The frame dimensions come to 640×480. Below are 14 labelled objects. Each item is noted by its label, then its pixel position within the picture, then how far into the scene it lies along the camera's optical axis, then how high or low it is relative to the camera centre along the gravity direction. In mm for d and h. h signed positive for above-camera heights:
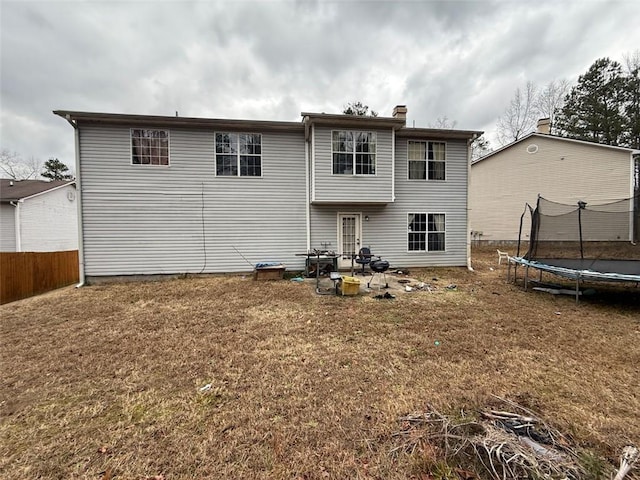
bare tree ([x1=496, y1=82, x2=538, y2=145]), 23719 +10285
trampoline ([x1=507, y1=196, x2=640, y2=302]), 7207 -315
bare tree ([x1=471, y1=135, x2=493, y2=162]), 27031 +8465
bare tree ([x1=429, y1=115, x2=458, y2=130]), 25158 +10172
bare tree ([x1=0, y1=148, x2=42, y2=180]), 24094 +6705
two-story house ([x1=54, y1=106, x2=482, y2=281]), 8664 +1630
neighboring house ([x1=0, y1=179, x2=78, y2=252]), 12891 +1211
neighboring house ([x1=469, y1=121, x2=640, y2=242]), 14484 +3090
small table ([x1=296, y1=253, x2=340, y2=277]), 9412 -976
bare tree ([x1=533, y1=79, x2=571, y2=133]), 22656 +11214
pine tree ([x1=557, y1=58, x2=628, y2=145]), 20188 +9530
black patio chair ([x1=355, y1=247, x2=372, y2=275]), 9180 -842
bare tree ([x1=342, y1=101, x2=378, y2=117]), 22297 +10275
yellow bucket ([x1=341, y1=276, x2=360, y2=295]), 6934 -1290
